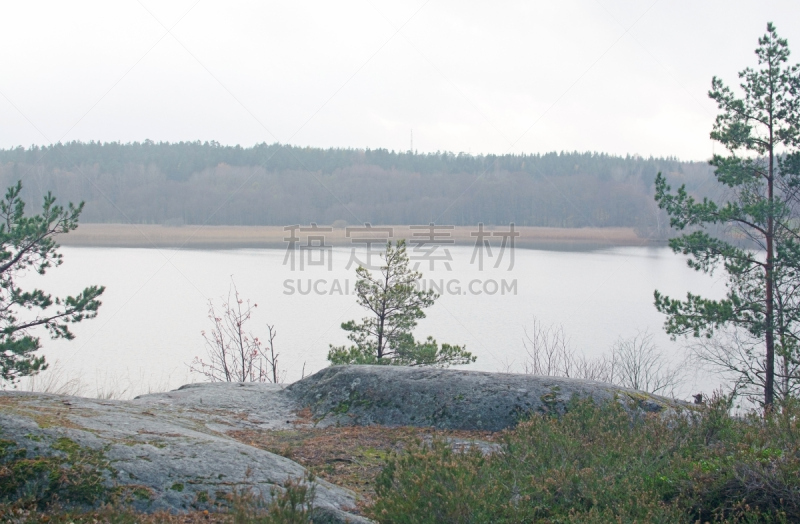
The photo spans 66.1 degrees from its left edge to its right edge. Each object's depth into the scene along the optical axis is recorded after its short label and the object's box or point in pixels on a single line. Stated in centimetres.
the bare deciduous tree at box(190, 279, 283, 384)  1625
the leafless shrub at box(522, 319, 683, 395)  1873
